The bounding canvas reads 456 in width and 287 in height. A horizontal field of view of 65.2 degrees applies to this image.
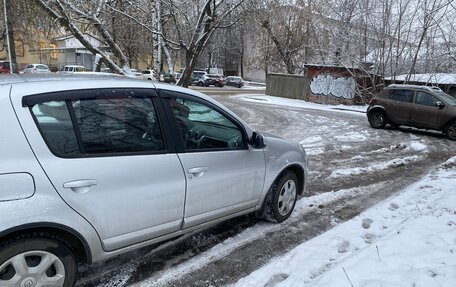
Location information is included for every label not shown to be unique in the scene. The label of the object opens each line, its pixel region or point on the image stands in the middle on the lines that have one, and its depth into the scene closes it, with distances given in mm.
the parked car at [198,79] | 43375
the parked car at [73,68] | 38088
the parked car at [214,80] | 43344
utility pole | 20873
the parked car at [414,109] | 11977
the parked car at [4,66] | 38081
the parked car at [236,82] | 45406
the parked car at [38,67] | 41344
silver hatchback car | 2387
